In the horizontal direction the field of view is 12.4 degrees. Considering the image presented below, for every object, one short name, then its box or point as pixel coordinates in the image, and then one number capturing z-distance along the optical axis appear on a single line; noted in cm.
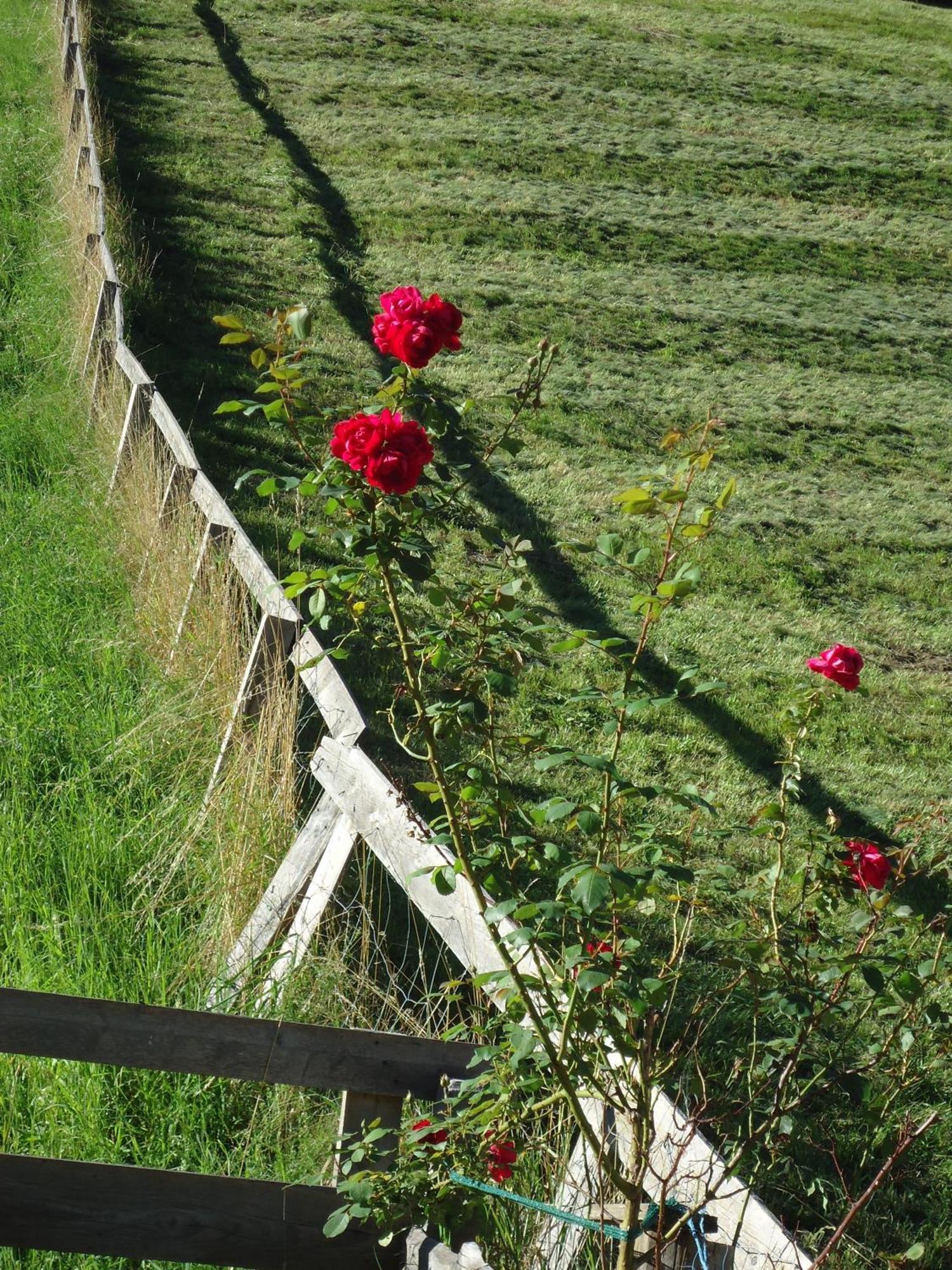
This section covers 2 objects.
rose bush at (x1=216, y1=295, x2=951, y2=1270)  570
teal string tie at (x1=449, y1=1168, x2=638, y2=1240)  571
